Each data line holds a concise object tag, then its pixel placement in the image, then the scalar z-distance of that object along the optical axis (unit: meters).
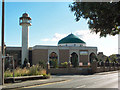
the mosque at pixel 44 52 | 57.17
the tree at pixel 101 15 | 8.56
